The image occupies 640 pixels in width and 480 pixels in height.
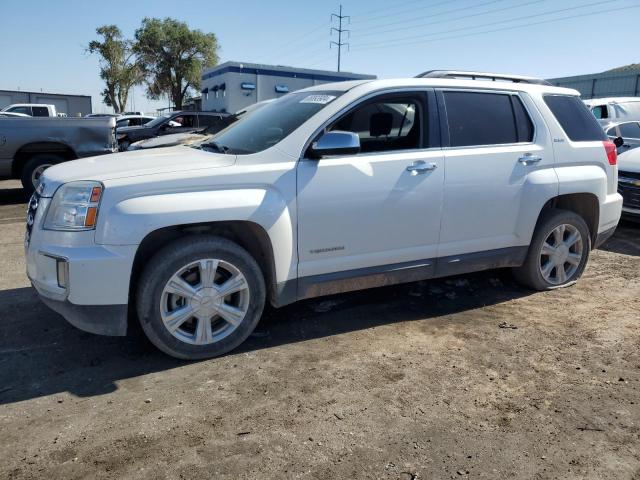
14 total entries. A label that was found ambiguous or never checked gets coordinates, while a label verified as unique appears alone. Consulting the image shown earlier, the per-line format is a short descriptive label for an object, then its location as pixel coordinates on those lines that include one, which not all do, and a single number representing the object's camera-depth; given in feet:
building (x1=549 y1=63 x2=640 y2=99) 91.97
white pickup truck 80.64
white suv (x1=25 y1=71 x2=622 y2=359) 10.89
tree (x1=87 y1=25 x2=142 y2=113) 174.40
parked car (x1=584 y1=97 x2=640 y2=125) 44.29
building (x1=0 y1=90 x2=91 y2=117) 135.59
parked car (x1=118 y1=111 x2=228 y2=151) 53.83
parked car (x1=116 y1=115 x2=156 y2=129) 82.58
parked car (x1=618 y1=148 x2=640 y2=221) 25.48
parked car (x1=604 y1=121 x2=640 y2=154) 32.60
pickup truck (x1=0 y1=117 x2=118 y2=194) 31.99
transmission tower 203.25
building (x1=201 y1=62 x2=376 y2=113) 88.84
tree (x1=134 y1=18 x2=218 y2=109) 158.71
